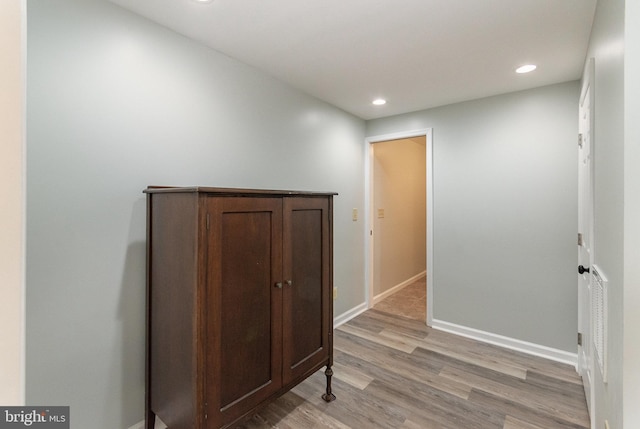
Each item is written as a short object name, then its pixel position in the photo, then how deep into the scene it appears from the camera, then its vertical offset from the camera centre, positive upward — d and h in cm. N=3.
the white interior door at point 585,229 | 173 -11
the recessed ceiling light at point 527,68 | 220 +112
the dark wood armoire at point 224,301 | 131 -45
